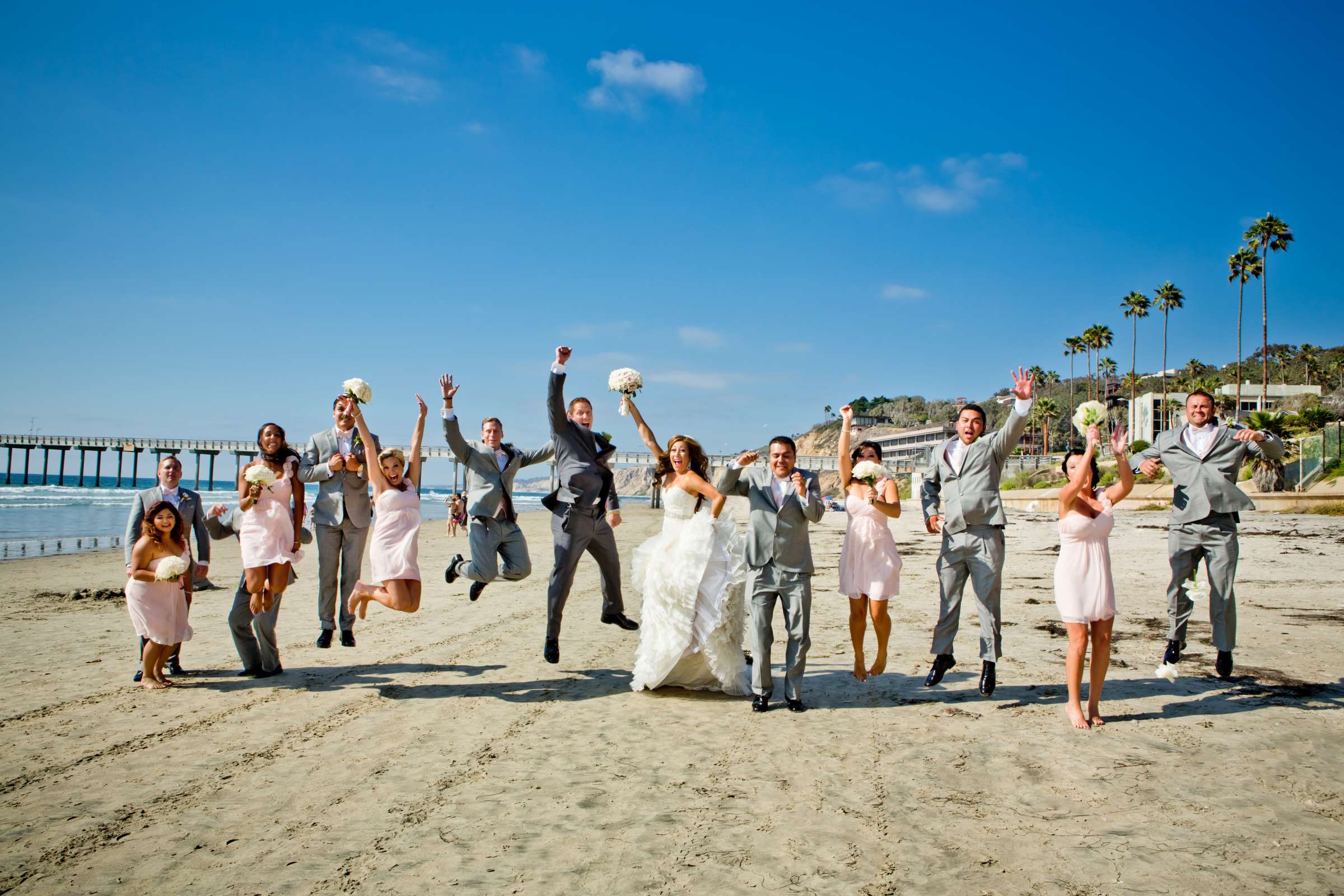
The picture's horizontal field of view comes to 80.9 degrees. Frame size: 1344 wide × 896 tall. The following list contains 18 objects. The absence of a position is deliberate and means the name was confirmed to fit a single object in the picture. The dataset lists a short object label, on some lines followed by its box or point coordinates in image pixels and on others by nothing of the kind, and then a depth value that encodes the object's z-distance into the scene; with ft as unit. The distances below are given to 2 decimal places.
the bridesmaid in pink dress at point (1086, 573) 18.80
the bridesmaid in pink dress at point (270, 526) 22.27
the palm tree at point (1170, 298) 244.01
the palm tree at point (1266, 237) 174.19
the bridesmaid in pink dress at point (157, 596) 21.83
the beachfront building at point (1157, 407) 262.06
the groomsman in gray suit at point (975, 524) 21.75
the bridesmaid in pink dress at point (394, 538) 22.62
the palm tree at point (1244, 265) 184.44
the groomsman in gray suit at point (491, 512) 25.30
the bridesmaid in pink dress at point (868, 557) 23.00
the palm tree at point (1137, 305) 256.32
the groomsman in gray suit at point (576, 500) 24.53
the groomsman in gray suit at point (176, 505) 23.18
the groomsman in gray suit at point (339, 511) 25.40
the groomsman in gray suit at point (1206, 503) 22.97
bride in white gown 21.04
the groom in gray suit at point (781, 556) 20.51
